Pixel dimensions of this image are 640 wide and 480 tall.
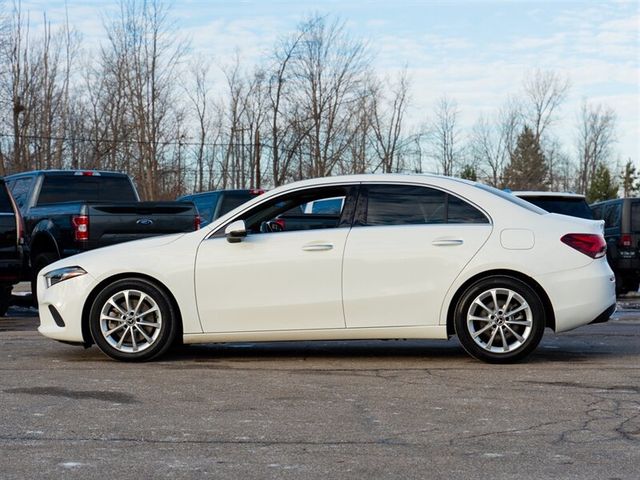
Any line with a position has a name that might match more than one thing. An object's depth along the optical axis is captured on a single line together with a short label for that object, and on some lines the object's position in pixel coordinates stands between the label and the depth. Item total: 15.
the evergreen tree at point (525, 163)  70.12
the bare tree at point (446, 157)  63.50
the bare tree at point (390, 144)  54.38
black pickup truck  12.67
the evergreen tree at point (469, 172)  67.11
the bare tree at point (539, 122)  69.85
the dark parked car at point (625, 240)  17.70
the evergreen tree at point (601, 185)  80.12
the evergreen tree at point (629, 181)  105.38
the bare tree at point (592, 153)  81.00
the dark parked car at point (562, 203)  15.41
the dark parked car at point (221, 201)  19.19
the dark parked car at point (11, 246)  11.71
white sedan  7.84
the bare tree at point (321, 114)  48.69
